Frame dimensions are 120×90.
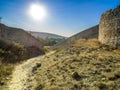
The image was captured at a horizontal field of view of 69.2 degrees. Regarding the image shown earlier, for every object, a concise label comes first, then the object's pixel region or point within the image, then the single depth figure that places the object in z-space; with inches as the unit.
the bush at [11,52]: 374.5
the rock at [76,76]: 189.4
